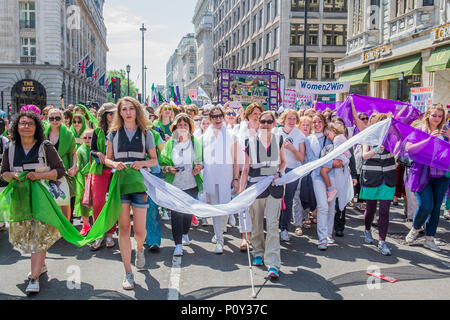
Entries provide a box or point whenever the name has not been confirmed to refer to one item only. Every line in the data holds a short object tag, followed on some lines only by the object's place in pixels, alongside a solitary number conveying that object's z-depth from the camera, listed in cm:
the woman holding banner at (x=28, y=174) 464
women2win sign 1573
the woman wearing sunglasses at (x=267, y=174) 529
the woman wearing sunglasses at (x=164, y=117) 885
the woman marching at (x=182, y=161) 617
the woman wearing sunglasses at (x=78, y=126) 773
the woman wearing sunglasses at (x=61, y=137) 643
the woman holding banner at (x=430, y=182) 632
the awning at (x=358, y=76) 2538
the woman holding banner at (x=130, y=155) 486
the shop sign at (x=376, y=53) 2250
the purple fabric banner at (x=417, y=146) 616
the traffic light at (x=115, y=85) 2219
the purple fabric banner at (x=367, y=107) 856
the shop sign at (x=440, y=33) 1694
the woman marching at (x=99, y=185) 631
